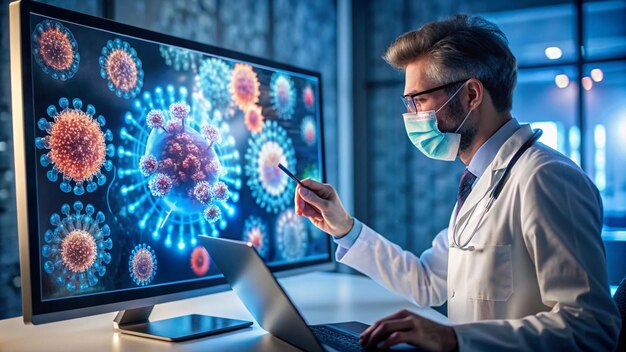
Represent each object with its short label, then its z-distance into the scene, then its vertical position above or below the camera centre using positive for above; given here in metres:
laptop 1.15 -0.29
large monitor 1.20 +0.01
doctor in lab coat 1.12 -0.16
